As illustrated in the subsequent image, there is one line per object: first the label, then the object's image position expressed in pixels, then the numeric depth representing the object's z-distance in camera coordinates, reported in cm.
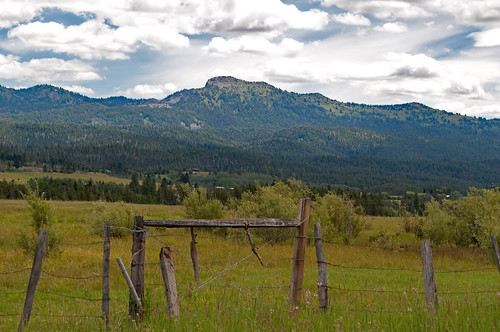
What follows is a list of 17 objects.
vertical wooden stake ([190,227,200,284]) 2767
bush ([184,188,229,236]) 6850
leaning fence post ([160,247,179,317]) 1647
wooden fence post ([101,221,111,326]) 1772
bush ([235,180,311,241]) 6303
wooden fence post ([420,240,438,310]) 1781
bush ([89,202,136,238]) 5860
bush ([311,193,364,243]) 6744
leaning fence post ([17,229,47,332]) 1817
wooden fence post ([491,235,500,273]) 1992
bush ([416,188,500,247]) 6217
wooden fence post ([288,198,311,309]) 1923
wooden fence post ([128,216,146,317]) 1703
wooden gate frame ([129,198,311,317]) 1708
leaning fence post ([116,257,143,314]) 1633
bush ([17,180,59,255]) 3912
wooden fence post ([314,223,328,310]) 1783
